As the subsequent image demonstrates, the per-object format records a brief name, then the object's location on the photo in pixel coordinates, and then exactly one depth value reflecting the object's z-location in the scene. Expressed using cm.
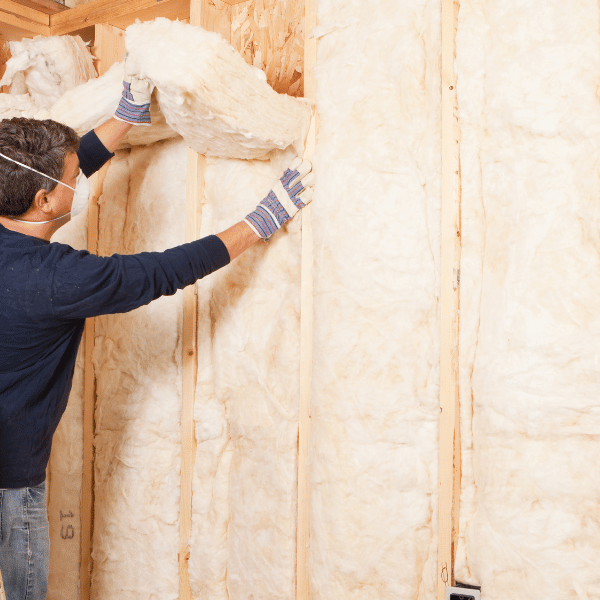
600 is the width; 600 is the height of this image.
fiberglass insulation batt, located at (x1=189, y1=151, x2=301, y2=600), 181
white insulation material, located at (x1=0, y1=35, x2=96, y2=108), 214
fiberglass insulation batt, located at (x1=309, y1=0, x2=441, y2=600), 159
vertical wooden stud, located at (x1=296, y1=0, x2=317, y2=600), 175
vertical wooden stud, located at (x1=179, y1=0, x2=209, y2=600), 194
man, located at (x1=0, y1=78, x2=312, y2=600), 140
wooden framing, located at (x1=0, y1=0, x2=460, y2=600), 155
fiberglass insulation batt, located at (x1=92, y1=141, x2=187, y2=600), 203
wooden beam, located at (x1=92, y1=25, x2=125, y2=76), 223
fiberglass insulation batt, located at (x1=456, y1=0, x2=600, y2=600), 139
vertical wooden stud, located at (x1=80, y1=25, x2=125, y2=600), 216
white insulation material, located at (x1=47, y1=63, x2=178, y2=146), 179
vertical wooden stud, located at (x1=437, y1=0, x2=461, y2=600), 154
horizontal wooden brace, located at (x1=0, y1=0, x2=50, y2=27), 237
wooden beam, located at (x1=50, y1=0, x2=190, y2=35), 214
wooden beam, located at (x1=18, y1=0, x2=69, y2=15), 241
